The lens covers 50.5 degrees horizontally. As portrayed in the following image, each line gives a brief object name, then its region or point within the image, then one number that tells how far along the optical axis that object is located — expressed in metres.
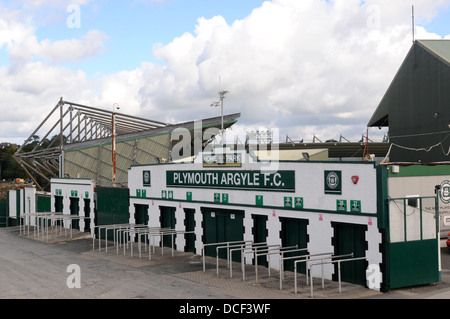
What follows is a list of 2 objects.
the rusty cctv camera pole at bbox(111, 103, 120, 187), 34.34
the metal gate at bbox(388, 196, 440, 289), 15.77
